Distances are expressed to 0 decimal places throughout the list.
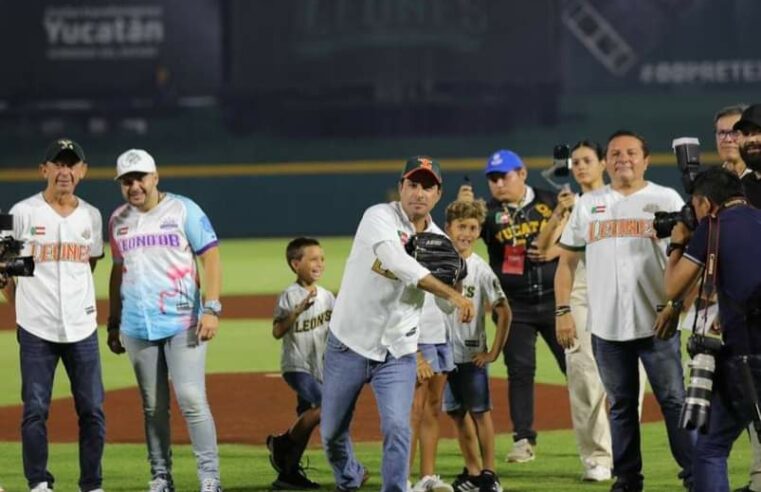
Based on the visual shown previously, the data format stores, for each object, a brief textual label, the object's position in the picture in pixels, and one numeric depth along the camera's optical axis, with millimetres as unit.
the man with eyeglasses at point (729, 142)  17328
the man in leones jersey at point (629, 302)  17281
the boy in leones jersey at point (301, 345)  18812
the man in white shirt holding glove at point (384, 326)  15734
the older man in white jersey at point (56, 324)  17547
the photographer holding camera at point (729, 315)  14758
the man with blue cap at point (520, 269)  21016
